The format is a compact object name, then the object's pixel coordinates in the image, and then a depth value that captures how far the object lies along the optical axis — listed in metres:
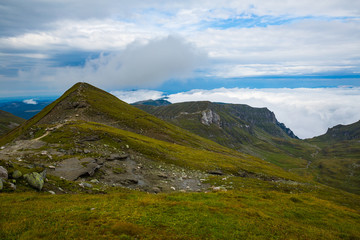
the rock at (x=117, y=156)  42.29
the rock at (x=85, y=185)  26.55
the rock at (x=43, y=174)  23.78
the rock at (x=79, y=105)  97.69
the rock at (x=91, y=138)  49.84
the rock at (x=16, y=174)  21.78
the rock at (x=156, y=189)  33.32
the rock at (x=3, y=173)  20.53
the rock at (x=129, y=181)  33.58
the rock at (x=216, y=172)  55.32
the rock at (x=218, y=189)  34.90
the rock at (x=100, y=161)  37.88
